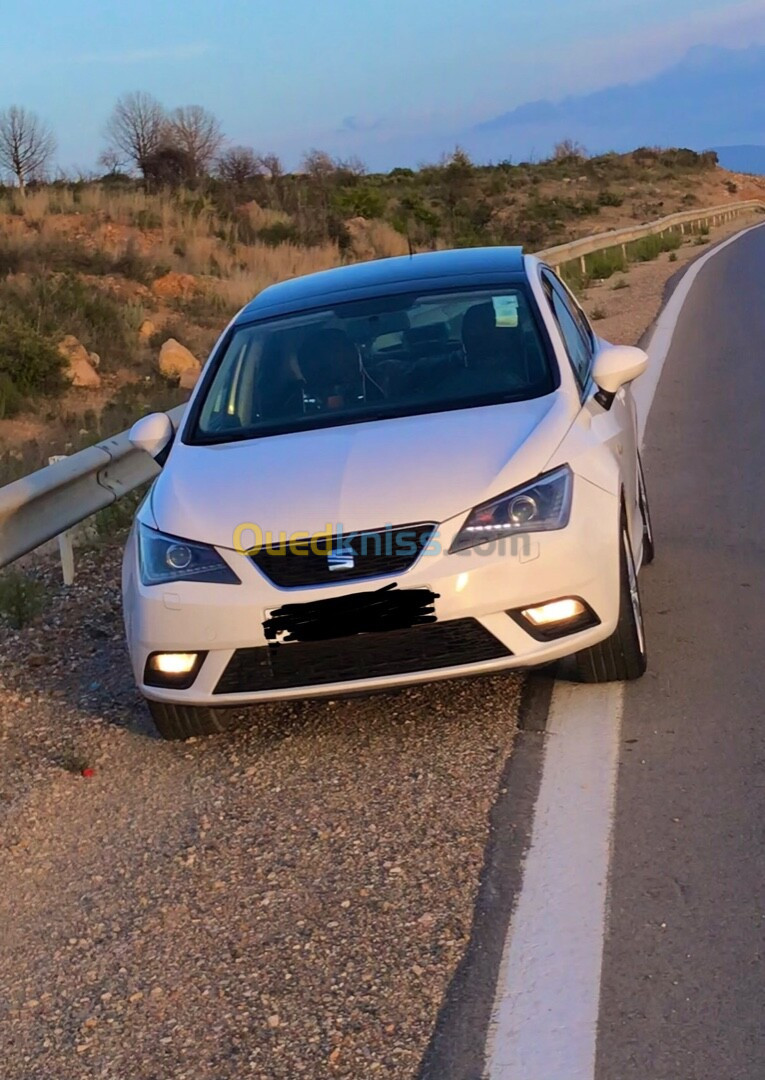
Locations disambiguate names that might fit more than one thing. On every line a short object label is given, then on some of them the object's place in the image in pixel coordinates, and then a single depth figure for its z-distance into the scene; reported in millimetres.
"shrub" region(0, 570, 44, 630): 6910
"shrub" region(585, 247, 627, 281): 25531
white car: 4641
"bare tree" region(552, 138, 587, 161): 74625
